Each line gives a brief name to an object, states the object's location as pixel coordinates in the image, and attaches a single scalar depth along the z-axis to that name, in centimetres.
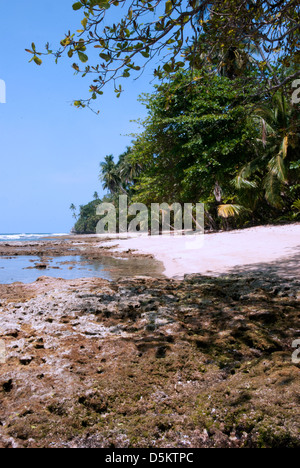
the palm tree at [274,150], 1479
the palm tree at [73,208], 11365
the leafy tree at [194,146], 1666
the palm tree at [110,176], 5419
